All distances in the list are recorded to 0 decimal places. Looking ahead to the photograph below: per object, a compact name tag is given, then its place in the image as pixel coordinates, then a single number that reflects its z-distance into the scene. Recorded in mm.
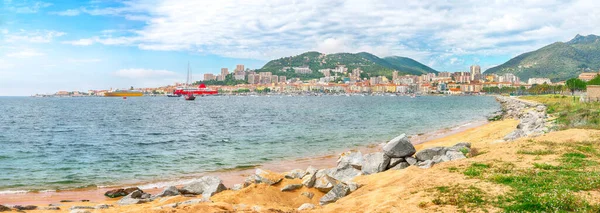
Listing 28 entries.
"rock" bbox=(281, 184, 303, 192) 15307
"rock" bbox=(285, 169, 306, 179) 17375
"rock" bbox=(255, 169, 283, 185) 16348
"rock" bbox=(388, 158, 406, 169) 17366
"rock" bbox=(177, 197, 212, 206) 13144
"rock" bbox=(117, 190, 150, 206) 15070
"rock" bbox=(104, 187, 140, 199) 17359
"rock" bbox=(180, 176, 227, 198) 15938
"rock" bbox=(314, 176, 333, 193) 15057
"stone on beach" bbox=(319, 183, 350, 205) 13164
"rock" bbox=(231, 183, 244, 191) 16450
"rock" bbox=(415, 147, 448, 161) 17656
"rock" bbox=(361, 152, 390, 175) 17094
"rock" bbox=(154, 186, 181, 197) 16172
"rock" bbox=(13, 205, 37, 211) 13781
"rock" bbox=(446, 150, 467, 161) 16698
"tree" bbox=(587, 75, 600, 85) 90800
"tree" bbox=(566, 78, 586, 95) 106856
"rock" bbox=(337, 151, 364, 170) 18562
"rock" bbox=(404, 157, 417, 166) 17080
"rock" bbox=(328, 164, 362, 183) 17470
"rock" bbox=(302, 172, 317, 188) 15637
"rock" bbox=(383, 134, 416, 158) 17375
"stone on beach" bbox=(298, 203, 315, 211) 12434
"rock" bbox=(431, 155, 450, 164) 16561
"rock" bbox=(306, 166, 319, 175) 17406
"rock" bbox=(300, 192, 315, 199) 14703
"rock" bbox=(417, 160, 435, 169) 15975
